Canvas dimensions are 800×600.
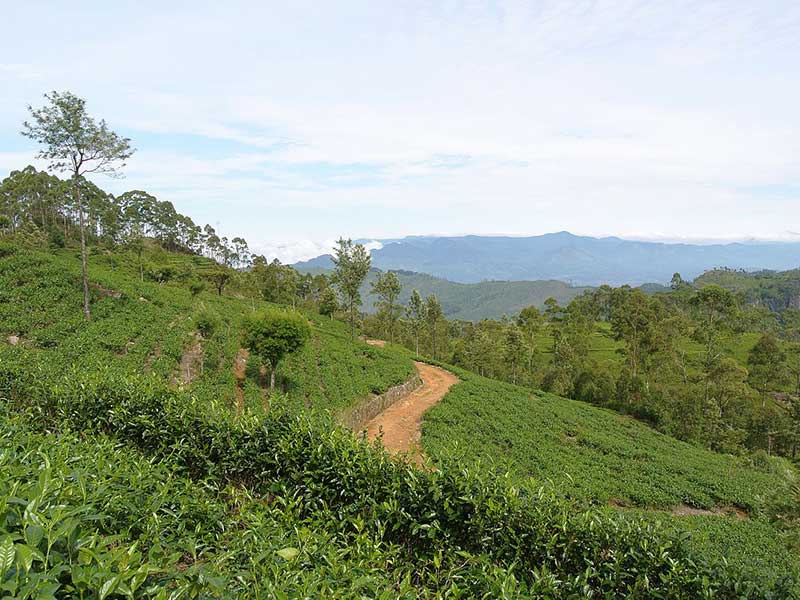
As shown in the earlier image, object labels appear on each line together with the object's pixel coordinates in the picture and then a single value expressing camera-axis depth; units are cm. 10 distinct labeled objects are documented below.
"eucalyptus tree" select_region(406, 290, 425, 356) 3978
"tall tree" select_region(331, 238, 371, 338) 2714
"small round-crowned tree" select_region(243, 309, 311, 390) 1639
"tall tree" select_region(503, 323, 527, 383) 3862
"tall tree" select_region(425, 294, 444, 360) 4125
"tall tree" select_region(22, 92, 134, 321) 1525
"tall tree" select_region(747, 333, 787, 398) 3678
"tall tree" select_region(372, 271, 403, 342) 3503
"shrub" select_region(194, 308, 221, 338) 1758
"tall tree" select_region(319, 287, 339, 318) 4400
